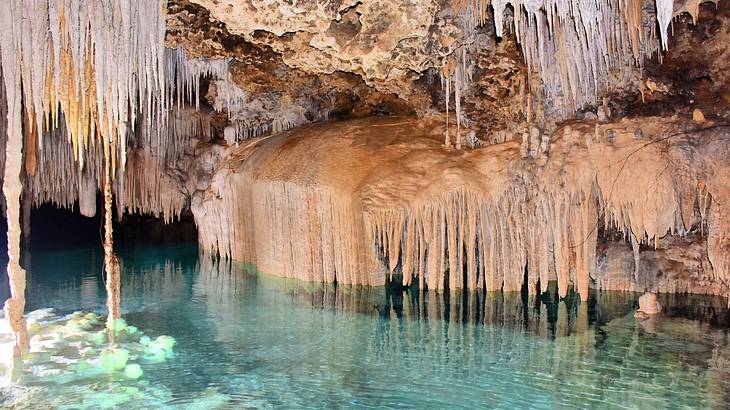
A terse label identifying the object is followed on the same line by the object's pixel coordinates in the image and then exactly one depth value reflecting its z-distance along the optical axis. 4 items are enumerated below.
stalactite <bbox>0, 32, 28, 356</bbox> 6.18
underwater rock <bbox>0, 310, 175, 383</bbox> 6.47
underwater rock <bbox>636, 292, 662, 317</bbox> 8.23
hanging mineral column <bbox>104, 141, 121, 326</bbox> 7.34
